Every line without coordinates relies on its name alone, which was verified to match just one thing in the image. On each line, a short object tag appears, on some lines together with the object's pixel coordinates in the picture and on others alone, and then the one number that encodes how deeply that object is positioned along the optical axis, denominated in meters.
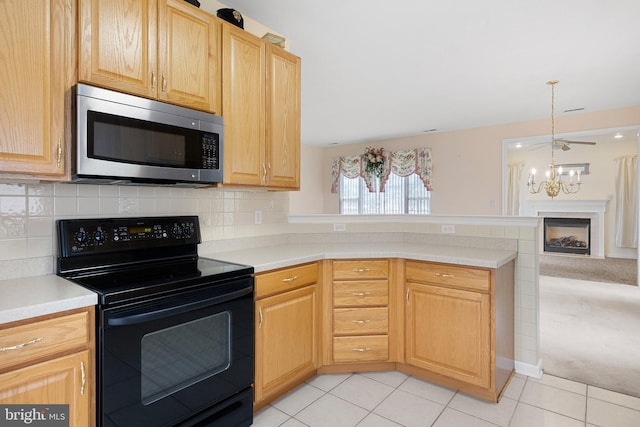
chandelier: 4.67
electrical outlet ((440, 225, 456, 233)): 2.74
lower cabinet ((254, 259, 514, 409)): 2.02
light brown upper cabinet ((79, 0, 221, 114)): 1.50
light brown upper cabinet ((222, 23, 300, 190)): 2.04
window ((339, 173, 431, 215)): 7.04
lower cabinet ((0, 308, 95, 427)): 1.08
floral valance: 6.74
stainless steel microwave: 1.46
